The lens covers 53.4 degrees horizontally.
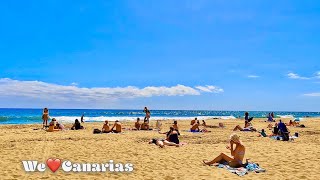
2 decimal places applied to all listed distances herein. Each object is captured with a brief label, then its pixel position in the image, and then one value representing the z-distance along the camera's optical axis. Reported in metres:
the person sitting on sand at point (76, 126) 24.55
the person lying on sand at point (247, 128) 24.08
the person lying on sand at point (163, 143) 13.81
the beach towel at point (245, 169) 8.99
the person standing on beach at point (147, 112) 28.32
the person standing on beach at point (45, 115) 24.69
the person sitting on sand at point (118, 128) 21.39
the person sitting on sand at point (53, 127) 21.83
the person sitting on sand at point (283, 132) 17.05
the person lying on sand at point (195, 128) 23.02
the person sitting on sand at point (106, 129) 21.10
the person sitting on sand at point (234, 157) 9.73
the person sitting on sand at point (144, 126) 24.40
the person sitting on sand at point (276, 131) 18.92
